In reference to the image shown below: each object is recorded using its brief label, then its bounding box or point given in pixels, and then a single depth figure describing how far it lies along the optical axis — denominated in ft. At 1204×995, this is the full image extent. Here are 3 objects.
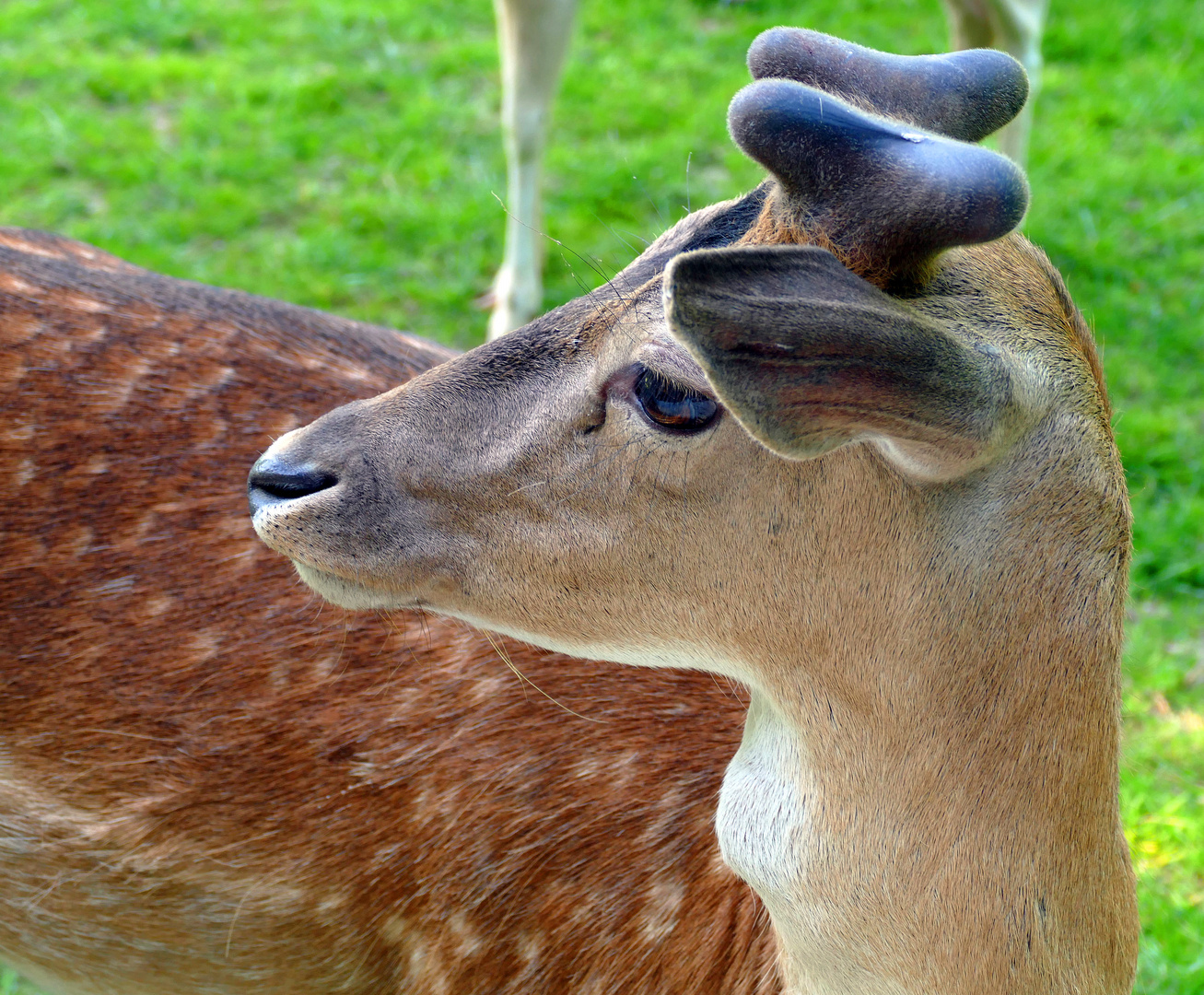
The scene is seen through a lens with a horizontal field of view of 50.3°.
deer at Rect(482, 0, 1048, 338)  17.13
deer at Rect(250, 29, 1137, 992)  5.79
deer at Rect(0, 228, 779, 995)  8.49
